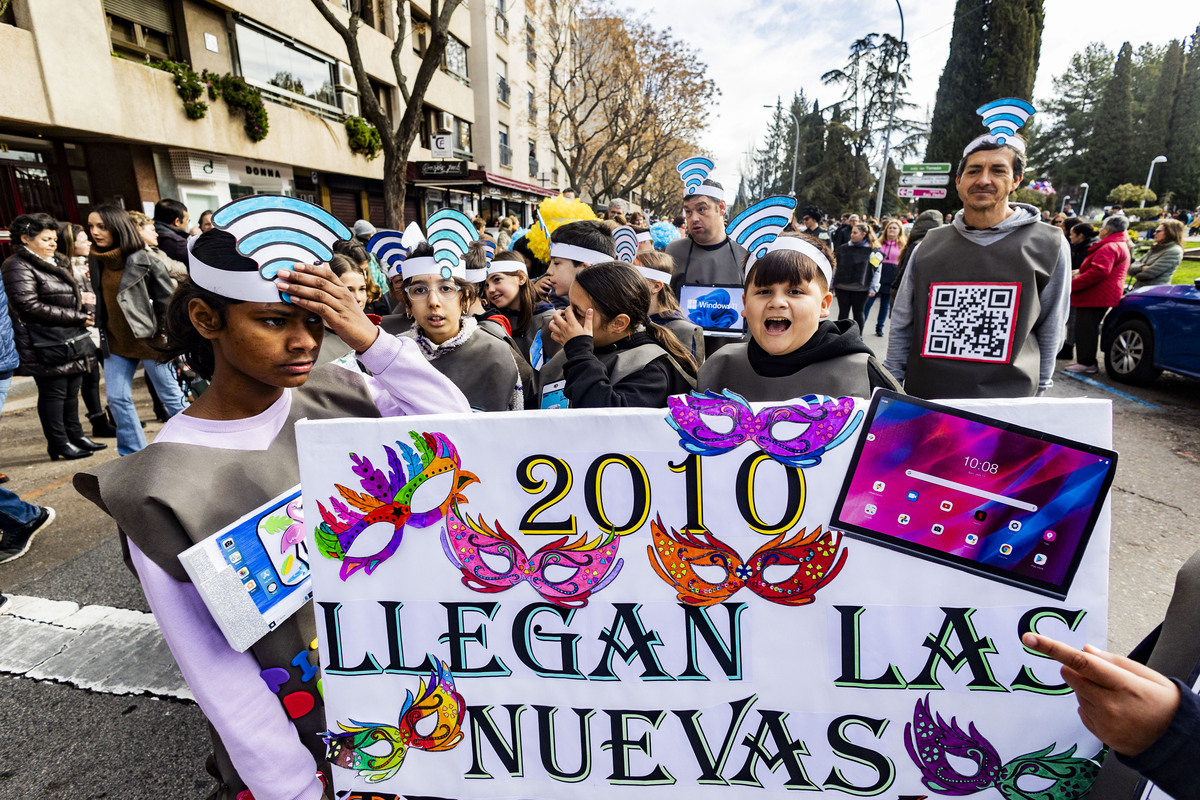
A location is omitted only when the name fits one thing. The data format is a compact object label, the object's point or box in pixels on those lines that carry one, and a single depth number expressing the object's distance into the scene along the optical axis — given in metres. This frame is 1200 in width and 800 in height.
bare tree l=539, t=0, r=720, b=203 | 23.53
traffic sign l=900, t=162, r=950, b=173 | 20.29
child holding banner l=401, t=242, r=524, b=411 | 2.67
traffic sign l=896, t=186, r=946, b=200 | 18.59
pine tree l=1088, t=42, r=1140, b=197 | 55.34
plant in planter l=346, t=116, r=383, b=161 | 17.72
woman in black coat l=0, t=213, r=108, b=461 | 4.79
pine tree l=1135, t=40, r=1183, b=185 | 54.16
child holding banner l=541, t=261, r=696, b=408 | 2.11
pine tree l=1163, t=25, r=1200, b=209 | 52.25
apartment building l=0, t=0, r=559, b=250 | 9.57
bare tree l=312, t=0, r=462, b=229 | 10.41
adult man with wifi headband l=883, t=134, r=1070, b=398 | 2.82
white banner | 1.28
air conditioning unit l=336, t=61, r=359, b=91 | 17.64
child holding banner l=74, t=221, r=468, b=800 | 1.32
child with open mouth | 1.97
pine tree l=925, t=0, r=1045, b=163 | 34.50
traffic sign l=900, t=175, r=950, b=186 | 19.40
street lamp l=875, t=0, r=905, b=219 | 19.33
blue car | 6.49
